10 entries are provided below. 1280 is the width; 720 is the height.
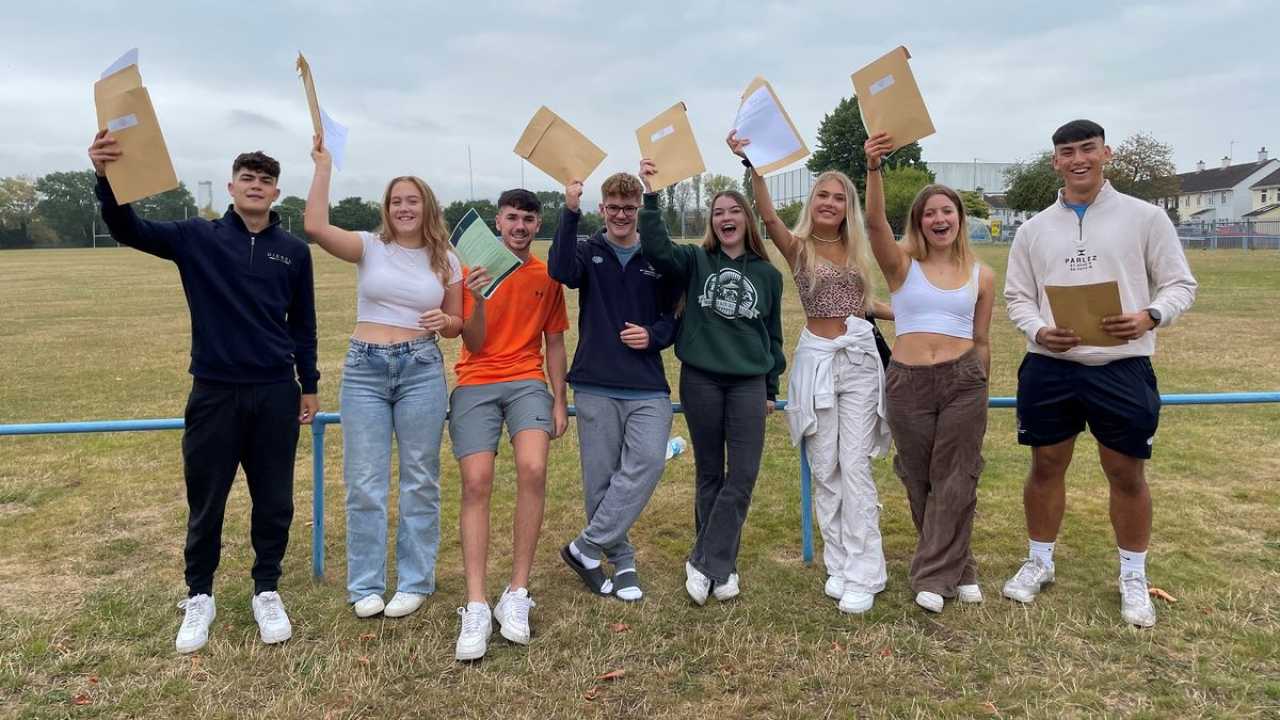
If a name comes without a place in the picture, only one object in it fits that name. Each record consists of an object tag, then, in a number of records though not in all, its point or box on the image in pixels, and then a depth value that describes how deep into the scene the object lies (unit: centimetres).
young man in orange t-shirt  379
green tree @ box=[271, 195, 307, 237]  3706
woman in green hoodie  389
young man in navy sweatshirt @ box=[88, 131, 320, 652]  346
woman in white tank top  383
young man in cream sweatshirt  363
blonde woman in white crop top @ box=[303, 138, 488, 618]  373
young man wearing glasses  391
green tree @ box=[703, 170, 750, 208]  6419
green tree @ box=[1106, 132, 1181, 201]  5019
